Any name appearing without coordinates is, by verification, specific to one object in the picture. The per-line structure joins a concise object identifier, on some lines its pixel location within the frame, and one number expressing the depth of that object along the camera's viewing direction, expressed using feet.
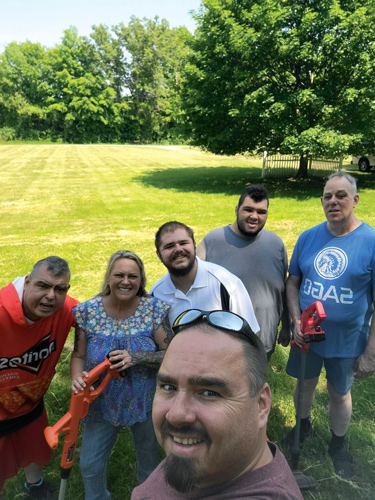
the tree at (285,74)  39.09
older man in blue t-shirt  8.31
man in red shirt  7.18
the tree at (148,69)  187.32
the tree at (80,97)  177.27
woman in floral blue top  7.36
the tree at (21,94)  177.27
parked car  67.63
